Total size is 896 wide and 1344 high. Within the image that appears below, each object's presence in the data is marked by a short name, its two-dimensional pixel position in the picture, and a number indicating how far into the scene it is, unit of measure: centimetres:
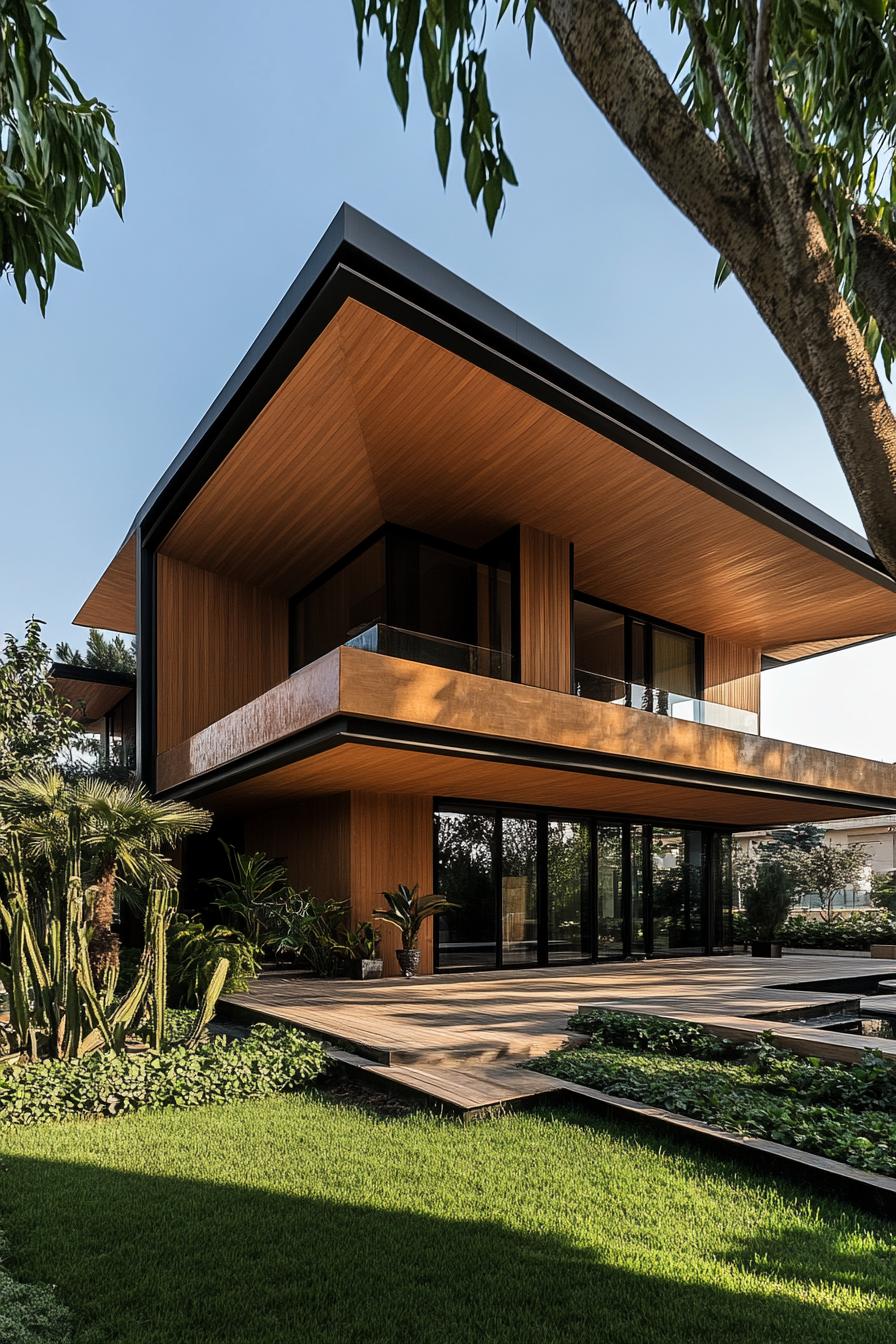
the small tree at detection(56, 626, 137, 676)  3238
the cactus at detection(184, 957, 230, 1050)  739
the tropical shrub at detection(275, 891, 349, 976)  1275
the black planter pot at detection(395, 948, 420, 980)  1315
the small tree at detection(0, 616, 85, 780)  1419
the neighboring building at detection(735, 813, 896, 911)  4234
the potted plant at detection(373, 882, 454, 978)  1316
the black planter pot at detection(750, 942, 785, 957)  1922
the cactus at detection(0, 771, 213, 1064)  694
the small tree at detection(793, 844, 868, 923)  2791
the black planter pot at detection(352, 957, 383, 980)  1280
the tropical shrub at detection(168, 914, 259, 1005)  1020
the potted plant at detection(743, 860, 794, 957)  2106
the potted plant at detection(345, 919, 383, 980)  1284
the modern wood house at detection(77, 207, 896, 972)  1034
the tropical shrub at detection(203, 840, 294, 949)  1299
